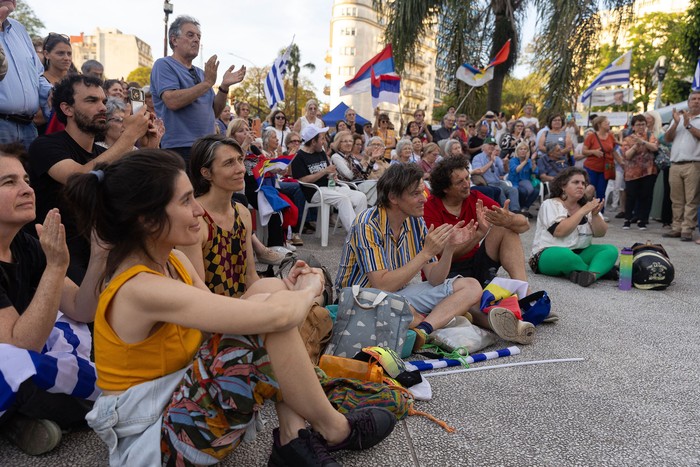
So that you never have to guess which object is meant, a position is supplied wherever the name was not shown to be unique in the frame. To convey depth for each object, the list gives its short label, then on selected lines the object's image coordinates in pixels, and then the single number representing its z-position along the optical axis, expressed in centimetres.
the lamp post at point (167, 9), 1427
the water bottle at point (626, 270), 503
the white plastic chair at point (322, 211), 668
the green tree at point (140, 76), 4641
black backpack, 504
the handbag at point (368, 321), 291
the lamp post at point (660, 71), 1587
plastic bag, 329
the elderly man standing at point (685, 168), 771
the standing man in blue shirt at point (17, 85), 346
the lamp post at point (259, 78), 3371
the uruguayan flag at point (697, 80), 927
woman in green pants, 503
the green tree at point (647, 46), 3247
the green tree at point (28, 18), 3169
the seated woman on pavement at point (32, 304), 195
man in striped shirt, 331
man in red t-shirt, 407
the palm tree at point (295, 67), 4107
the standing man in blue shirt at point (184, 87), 430
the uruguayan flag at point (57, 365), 188
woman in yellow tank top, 166
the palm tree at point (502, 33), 1298
